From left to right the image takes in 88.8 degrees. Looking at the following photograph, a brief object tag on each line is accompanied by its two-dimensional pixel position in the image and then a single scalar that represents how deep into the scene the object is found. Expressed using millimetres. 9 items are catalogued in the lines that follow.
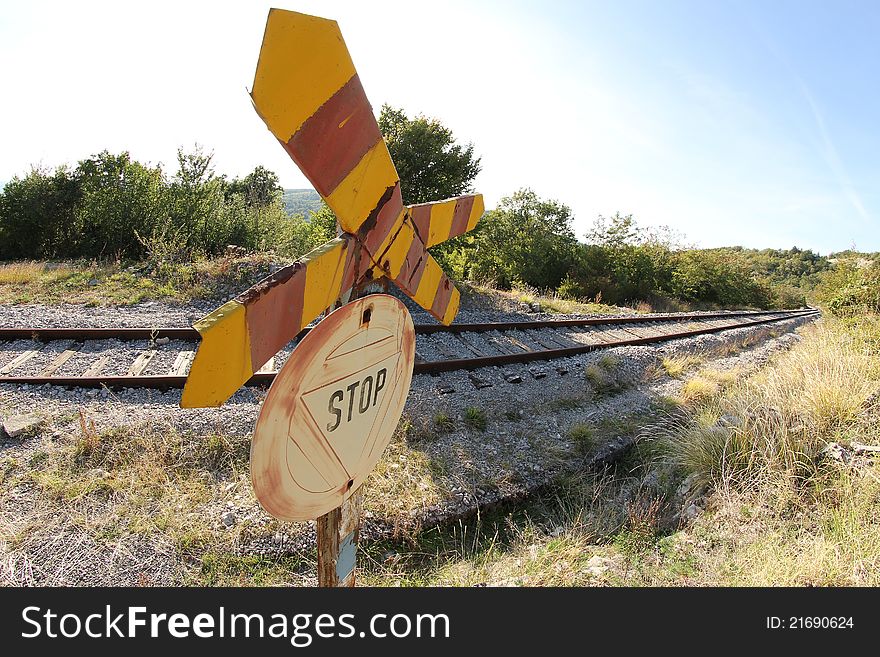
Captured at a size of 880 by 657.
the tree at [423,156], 13094
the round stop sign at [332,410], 1026
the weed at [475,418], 5156
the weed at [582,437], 5016
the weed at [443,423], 4957
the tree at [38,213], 17250
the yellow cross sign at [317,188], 798
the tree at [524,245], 23266
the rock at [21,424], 4035
